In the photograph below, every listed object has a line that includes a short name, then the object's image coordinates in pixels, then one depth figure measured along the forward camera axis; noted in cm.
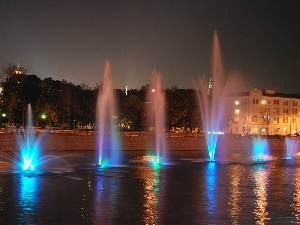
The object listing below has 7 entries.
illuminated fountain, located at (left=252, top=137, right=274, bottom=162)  7098
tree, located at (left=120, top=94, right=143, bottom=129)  9462
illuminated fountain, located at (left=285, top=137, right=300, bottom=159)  7641
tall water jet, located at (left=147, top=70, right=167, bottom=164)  5534
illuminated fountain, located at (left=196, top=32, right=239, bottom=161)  5071
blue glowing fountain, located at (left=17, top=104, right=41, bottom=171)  4092
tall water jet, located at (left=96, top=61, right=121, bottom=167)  4784
